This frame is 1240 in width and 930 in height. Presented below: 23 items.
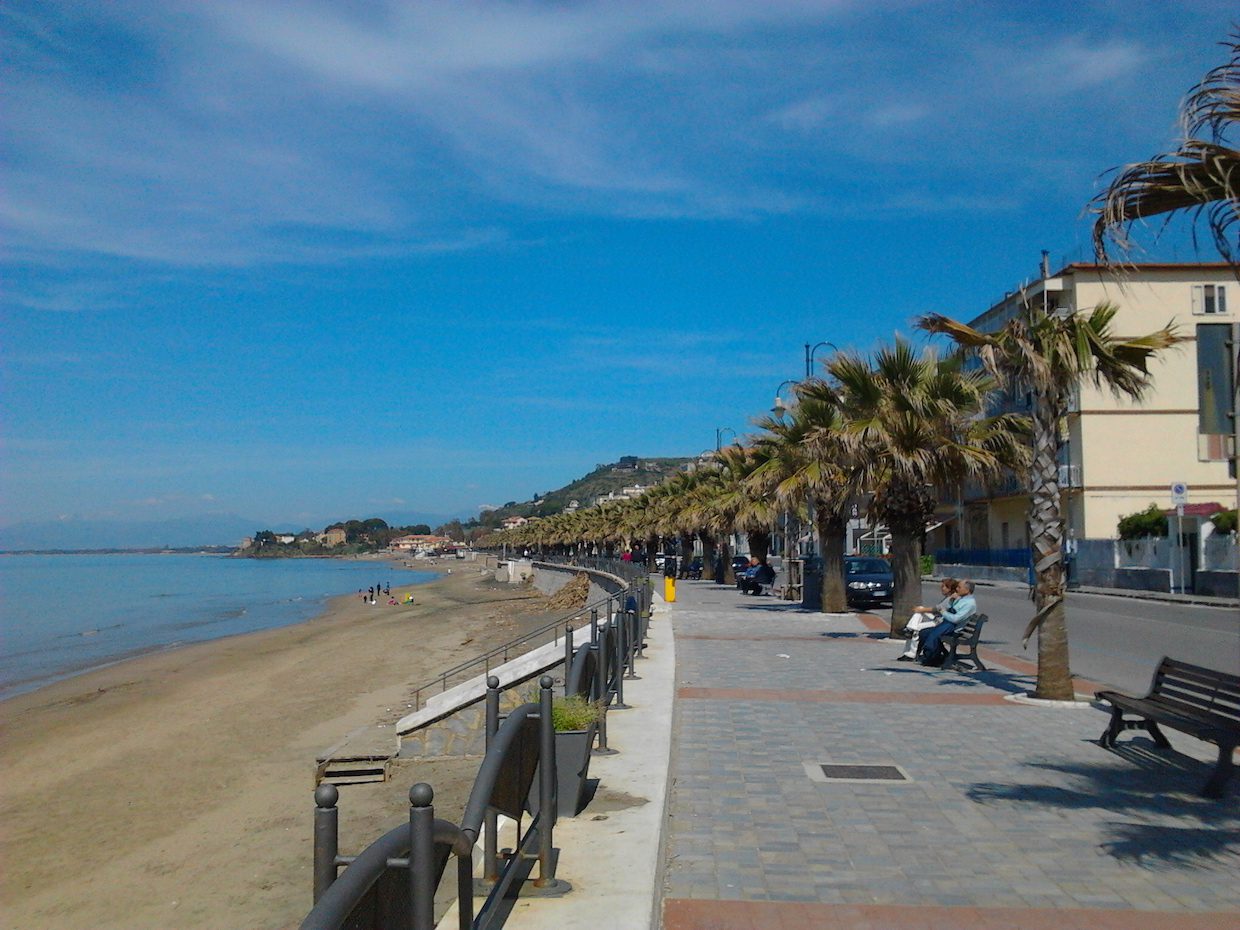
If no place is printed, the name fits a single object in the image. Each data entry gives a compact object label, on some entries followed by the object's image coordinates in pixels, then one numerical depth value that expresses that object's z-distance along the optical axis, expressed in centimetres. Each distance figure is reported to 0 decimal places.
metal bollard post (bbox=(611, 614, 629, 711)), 1029
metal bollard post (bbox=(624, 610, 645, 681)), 1264
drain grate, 780
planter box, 617
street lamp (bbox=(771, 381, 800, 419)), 2724
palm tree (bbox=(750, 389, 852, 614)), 2305
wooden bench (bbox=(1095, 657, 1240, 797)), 705
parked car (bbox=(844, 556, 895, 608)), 2741
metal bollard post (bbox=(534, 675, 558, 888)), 495
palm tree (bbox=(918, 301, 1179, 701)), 1087
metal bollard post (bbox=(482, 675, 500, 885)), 458
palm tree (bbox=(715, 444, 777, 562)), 3384
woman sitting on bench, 1462
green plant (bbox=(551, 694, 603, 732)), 638
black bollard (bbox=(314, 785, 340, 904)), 277
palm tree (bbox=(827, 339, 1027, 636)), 1720
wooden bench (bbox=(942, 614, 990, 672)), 1412
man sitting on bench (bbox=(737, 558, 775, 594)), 3469
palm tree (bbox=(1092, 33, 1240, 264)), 544
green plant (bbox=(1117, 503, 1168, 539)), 3734
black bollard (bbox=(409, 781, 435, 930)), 295
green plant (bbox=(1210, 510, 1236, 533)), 3120
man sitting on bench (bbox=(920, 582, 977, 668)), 1431
